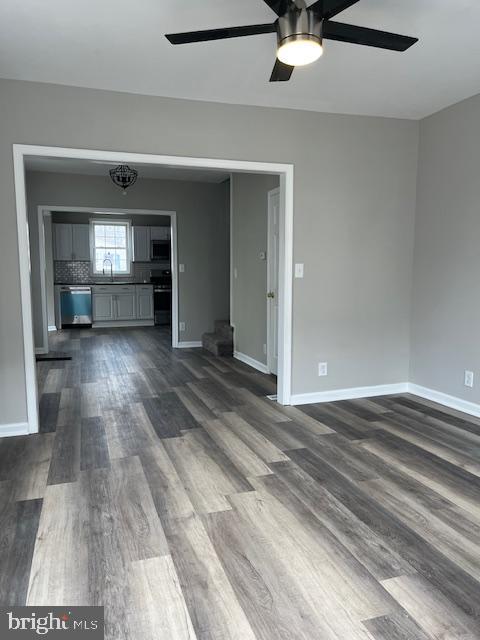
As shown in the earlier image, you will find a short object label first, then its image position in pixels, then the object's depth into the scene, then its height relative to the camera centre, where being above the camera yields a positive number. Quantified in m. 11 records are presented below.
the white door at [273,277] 4.98 -0.11
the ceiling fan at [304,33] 1.93 +1.04
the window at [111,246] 9.61 +0.45
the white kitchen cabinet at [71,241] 9.26 +0.54
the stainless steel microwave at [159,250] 9.80 +0.37
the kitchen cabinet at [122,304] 9.28 -0.74
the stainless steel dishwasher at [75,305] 9.05 -0.75
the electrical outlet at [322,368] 4.16 -0.92
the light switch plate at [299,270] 3.98 -0.02
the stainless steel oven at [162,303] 9.59 -0.75
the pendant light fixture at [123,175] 5.72 +1.16
